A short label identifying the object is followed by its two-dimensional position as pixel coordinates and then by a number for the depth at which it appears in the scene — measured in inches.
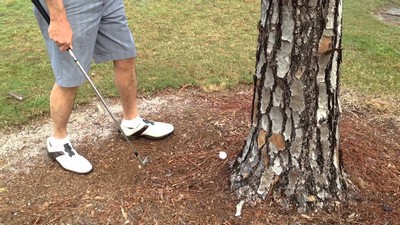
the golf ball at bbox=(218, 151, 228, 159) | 135.1
